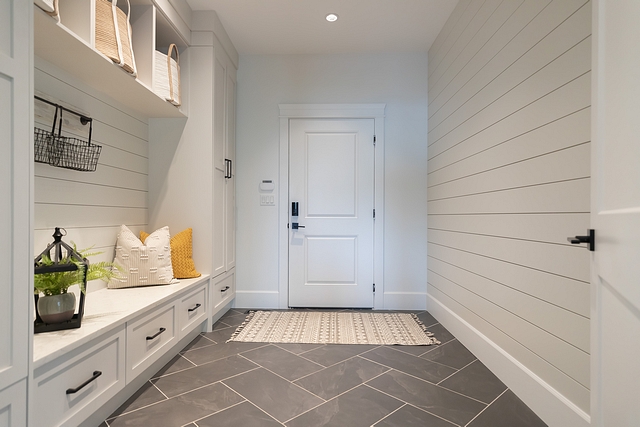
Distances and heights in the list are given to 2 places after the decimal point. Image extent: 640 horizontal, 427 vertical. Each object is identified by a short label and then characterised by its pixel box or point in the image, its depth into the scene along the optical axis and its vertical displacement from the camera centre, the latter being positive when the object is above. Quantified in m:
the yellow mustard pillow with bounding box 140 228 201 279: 2.70 -0.36
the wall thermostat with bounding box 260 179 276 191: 3.69 +0.27
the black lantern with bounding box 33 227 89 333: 1.45 -0.38
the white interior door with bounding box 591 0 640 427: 0.92 +0.00
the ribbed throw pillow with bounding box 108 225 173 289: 2.35 -0.35
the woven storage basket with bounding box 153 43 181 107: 2.49 +0.98
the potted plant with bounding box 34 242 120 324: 1.46 -0.35
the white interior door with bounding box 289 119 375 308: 3.68 -0.02
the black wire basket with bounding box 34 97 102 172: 1.82 +0.34
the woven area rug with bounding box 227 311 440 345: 2.73 -1.01
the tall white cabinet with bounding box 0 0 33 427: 1.07 +0.01
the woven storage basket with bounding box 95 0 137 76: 1.86 +0.96
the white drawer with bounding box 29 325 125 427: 1.25 -0.70
